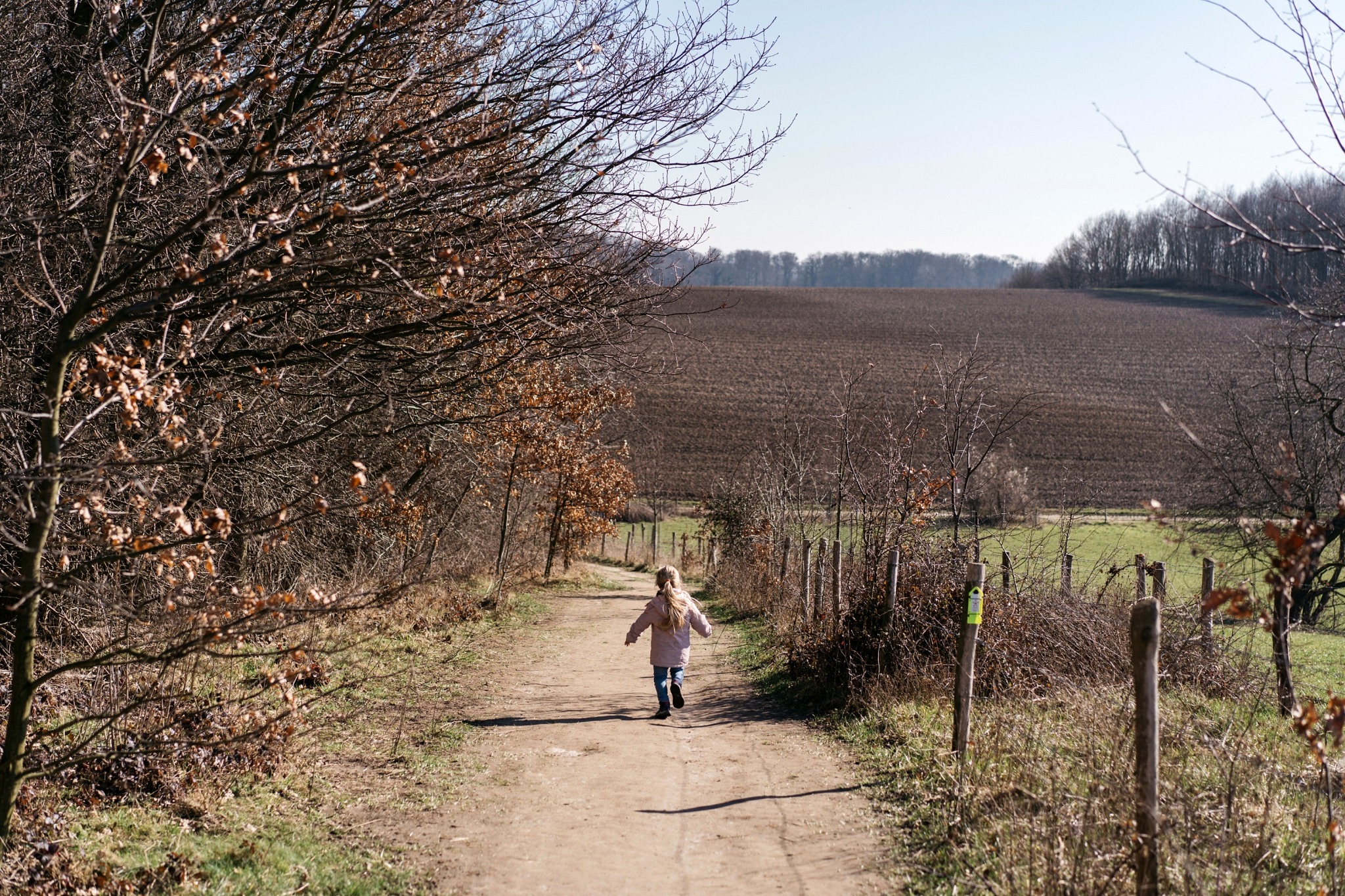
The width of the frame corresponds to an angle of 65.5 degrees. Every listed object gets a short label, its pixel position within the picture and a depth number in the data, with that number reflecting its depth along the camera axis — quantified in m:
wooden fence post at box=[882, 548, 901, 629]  10.19
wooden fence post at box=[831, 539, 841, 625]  11.10
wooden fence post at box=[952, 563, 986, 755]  7.36
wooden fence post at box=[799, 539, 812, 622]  14.42
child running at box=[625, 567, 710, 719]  10.20
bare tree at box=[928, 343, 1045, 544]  11.08
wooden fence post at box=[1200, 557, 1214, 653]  9.96
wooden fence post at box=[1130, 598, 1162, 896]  4.67
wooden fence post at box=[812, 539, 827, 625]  12.50
